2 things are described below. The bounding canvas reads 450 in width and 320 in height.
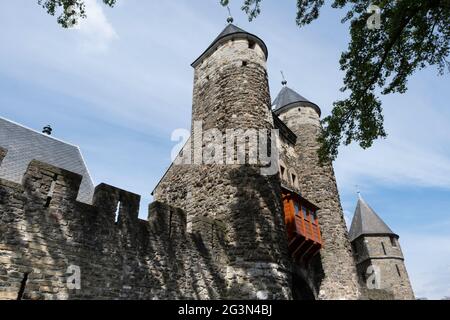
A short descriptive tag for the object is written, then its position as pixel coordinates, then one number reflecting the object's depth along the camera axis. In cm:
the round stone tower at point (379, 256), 2372
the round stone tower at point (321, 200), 1224
